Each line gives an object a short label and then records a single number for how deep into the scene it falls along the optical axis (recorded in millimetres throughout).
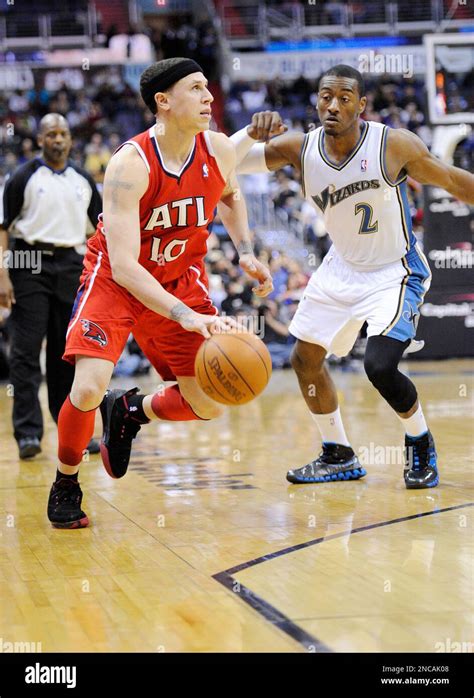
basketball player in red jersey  4332
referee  6727
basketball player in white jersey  5141
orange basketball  4074
